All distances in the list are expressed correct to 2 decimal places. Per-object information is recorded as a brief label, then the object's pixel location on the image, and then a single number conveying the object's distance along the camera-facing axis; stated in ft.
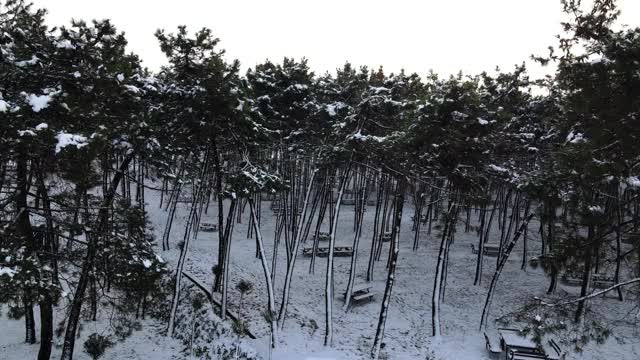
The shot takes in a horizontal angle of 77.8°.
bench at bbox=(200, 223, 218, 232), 116.16
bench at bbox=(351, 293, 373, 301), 69.62
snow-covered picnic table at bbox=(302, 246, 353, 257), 97.71
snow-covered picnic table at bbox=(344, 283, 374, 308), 69.97
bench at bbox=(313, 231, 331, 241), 112.98
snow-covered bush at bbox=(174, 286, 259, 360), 51.06
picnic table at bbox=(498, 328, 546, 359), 51.47
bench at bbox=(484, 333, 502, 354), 53.93
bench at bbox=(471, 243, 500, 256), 104.73
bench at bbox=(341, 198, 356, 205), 154.74
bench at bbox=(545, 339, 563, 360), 51.26
